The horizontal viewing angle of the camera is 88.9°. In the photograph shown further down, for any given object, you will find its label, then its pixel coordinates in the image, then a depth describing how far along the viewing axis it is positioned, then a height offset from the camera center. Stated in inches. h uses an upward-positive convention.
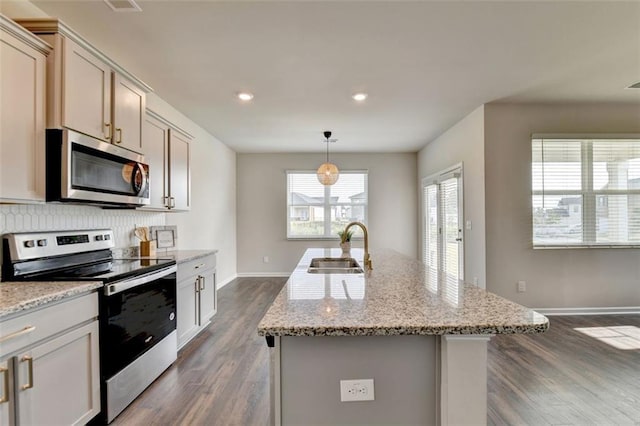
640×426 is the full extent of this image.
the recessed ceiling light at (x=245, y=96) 137.3 +52.0
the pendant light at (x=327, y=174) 186.9 +24.3
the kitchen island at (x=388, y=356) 41.5 -19.5
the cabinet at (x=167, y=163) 116.2 +21.4
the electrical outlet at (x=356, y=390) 45.5 -24.4
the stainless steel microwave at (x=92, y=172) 70.5 +11.5
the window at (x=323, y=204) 264.4 +10.2
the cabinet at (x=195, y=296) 113.7 -30.5
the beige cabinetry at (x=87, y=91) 70.6 +31.7
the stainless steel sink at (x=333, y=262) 107.0 -15.4
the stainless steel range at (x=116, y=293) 72.7 -19.7
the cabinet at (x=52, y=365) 52.6 -26.7
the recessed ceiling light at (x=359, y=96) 139.2 +52.1
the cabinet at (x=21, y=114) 61.5 +20.7
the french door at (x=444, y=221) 183.8 -3.5
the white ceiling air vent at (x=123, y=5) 78.6 +52.1
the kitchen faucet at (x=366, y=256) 86.2 -10.6
